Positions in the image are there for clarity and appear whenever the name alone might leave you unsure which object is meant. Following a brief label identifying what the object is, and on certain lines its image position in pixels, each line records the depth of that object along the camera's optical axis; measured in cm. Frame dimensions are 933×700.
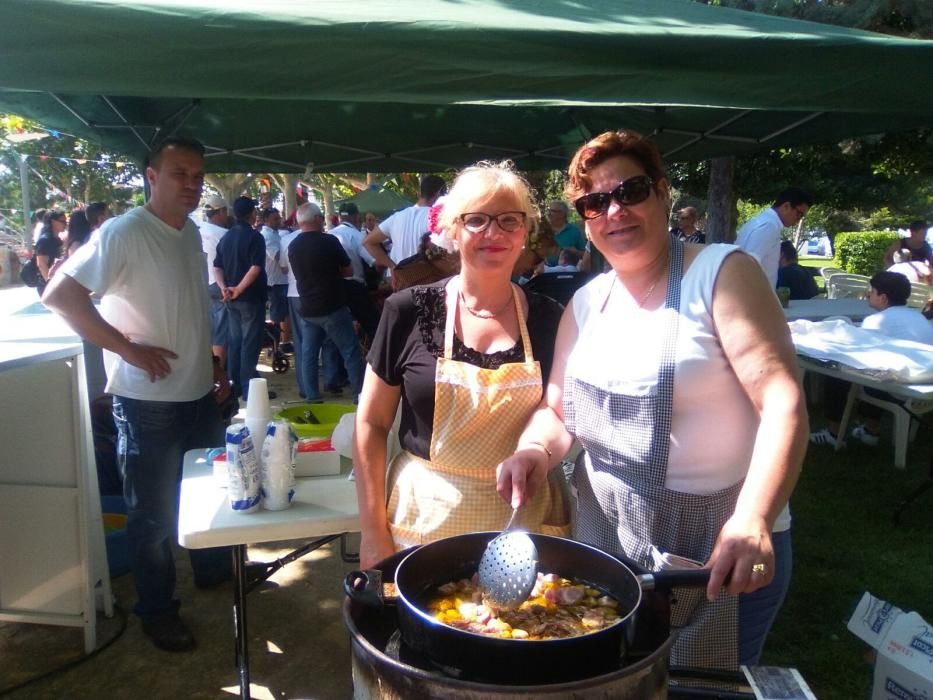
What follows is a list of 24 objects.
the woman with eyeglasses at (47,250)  848
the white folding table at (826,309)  578
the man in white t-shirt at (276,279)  789
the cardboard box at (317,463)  215
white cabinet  256
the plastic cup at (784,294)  561
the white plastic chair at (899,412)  427
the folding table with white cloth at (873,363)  376
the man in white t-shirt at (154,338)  237
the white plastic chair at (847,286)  954
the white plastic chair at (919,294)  787
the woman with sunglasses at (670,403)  129
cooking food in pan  109
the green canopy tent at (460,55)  186
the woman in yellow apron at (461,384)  161
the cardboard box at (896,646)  172
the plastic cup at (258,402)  196
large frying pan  96
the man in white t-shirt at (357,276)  637
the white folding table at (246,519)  177
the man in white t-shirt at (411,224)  523
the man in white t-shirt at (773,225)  556
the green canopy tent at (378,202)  1369
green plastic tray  245
